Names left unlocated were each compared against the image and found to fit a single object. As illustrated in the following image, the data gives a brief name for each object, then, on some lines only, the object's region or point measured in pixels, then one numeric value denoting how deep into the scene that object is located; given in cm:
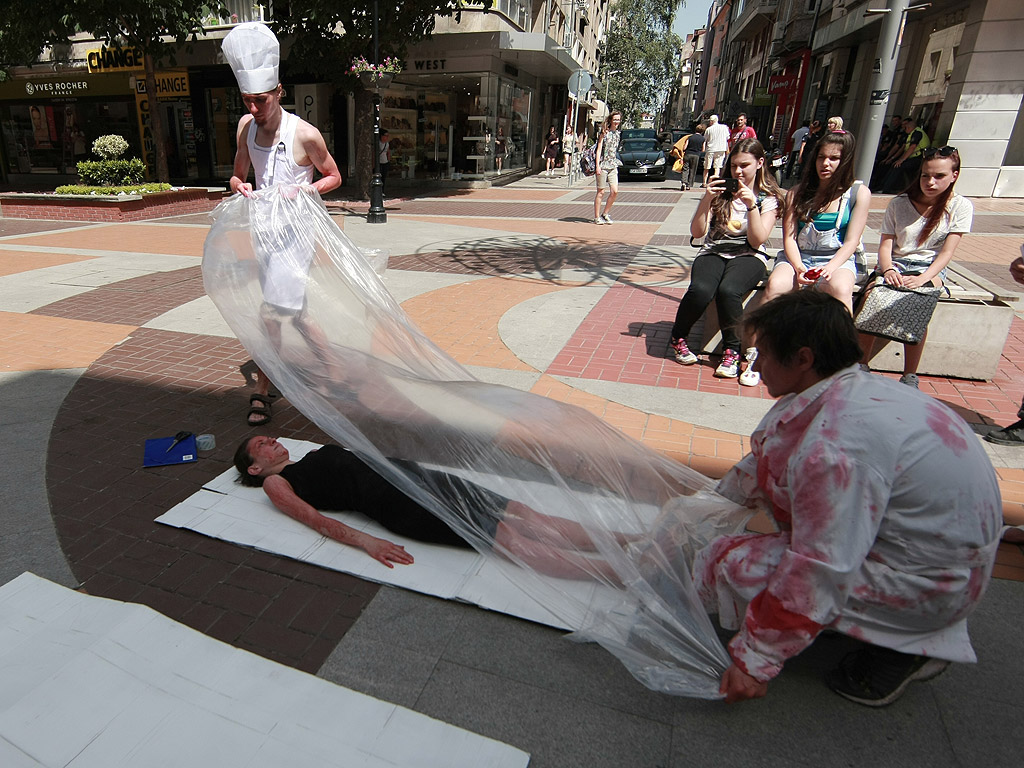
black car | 2339
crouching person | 162
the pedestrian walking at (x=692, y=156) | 1928
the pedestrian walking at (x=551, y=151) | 2719
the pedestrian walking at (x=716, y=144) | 1574
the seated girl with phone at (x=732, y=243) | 463
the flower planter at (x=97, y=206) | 1248
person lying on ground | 237
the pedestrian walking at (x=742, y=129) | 1482
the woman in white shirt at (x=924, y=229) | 420
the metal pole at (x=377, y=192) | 1195
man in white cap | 326
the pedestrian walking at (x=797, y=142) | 1850
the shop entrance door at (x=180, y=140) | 2120
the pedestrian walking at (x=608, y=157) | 1157
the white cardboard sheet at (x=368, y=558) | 231
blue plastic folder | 340
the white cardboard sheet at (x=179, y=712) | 177
